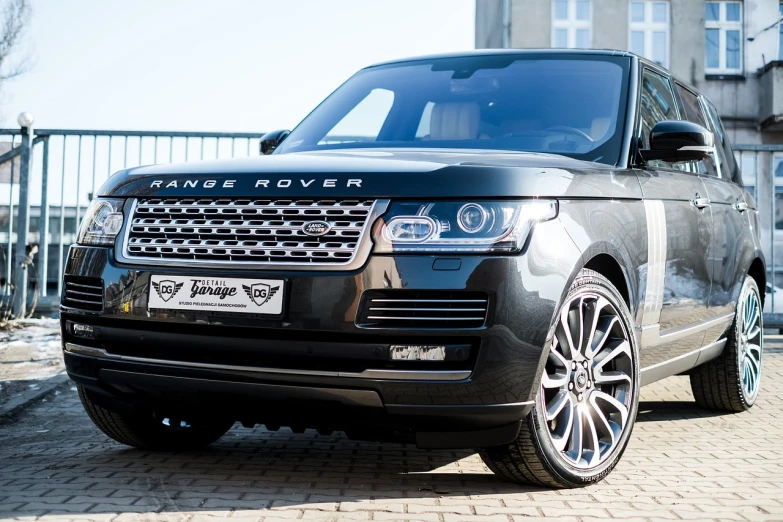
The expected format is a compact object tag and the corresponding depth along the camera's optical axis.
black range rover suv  3.33
